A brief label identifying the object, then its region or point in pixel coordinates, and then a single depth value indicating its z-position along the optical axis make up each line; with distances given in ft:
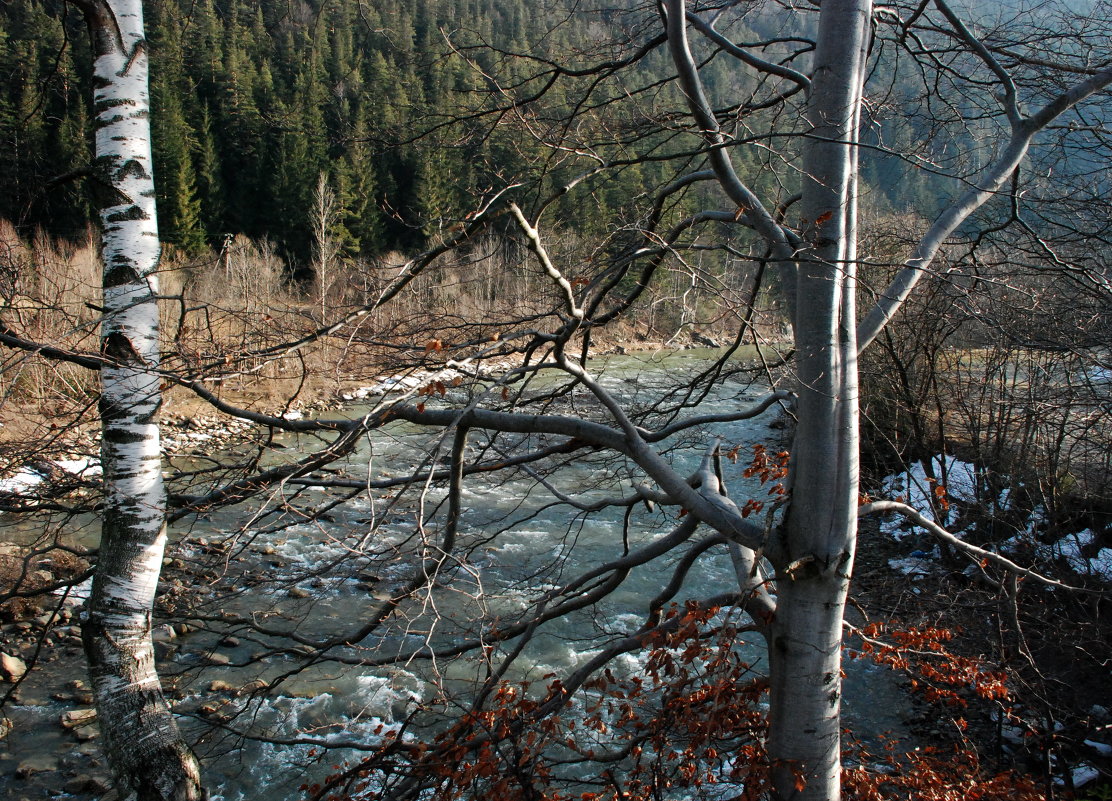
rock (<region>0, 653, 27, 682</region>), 22.43
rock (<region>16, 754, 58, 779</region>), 19.35
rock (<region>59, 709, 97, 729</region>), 21.21
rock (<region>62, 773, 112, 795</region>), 18.78
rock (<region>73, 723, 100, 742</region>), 20.77
